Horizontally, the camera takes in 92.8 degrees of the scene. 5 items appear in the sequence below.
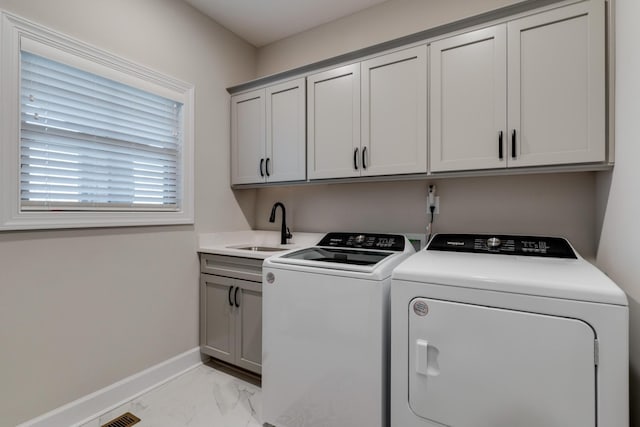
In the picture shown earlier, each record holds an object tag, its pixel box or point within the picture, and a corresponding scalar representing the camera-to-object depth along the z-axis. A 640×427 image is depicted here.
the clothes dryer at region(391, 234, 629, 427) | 0.97
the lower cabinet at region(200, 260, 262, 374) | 2.05
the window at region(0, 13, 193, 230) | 1.50
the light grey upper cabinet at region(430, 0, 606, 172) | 1.42
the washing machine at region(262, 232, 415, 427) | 1.35
